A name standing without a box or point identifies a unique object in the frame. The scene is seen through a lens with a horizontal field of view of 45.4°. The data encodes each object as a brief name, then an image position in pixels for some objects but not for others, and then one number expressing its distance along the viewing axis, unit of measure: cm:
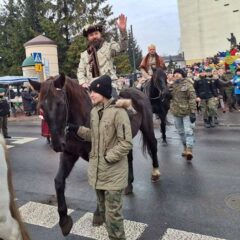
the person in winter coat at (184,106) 599
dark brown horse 316
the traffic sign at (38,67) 1455
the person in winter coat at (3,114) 1033
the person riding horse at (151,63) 711
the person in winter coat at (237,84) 1136
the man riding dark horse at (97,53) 440
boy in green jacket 284
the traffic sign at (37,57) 1420
